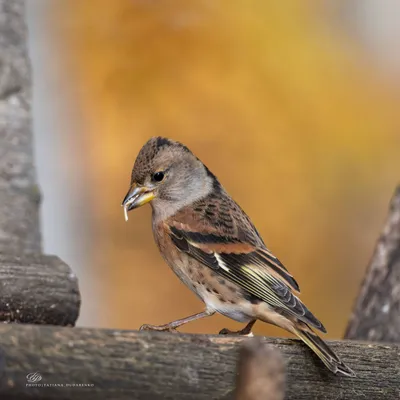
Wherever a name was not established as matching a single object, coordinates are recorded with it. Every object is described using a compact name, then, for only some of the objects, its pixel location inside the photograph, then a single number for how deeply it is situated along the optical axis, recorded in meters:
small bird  5.62
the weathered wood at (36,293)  4.89
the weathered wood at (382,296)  7.59
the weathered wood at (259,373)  3.18
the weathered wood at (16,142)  6.44
